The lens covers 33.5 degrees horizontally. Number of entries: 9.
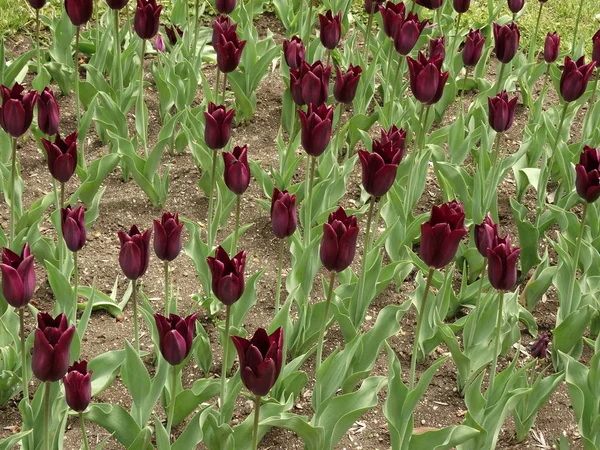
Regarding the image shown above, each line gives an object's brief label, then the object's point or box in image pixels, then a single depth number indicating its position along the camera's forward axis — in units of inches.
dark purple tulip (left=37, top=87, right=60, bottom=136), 120.3
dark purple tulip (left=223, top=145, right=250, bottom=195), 111.8
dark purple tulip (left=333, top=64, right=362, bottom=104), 131.0
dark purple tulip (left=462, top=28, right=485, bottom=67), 154.3
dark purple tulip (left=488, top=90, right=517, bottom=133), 129.3
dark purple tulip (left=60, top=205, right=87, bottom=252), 101.9
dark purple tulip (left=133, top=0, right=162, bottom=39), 141.7
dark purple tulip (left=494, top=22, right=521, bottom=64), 147.1
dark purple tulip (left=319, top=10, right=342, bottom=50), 149.5
